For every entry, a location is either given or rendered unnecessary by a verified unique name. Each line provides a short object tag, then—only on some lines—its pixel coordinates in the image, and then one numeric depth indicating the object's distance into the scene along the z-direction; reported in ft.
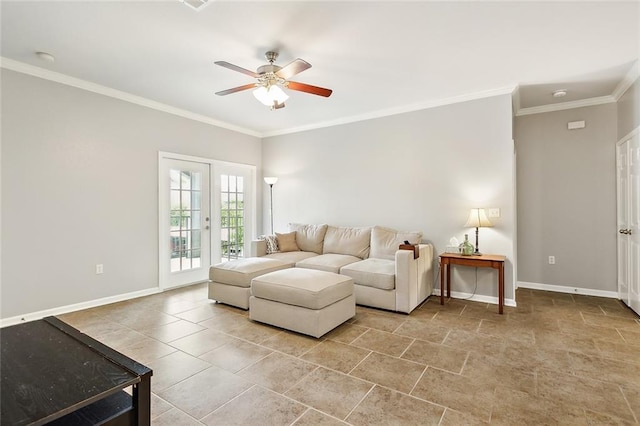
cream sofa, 11.66
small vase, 12.57
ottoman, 9.48
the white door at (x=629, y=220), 11.44
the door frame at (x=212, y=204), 14.76
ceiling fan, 9.32
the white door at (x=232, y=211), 17.47
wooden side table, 11.58
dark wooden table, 3.15
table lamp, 12.38
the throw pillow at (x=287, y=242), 16.38
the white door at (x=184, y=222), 14.98
